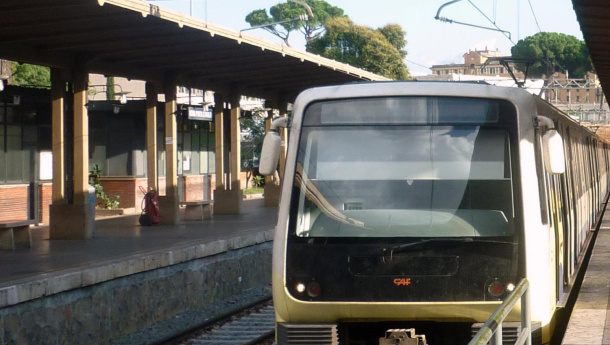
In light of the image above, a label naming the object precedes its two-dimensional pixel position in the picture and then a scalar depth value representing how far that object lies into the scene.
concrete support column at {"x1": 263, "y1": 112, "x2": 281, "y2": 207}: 33.16
